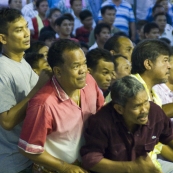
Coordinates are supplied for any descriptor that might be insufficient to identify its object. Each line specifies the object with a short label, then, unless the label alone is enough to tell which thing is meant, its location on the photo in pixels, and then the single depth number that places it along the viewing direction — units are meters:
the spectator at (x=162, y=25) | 15.36
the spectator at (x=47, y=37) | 12.13
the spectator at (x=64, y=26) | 13.49
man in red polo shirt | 4.97
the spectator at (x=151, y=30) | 13.82
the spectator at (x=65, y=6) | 15.56
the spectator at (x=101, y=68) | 7.03
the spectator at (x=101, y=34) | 12.43
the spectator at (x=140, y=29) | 14.55
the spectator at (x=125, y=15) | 15.31
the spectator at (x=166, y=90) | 6.97
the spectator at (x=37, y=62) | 7.00
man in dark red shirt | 5.10
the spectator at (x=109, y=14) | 14.48
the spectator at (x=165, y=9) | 16.22
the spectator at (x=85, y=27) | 14.33
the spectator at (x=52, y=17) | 14.19
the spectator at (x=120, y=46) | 9.01
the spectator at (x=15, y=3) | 14.51
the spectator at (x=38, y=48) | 8.78
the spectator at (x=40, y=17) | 14.06
